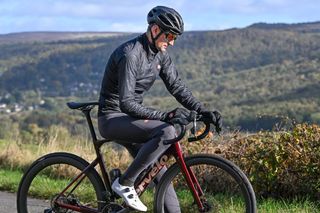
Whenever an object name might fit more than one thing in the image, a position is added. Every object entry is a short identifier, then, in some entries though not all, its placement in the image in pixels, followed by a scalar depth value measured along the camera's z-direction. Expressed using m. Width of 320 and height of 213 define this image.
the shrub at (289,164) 8.79
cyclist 6.34
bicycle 6.36
